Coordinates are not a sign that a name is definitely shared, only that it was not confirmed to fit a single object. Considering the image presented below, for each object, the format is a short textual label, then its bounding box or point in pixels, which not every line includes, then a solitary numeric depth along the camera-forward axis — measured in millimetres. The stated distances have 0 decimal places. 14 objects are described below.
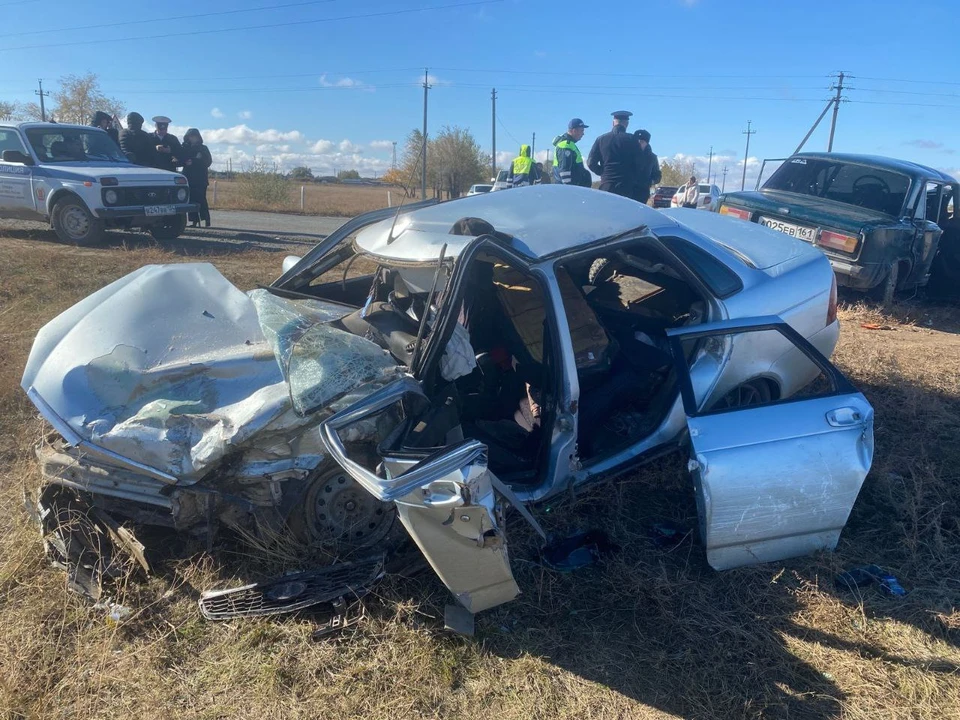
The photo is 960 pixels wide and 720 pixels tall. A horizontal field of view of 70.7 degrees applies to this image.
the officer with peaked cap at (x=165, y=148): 11531
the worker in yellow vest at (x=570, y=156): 8875
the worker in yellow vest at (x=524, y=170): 11000
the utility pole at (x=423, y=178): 33828
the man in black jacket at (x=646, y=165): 8406
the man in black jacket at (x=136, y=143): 11281
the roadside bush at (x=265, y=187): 24891
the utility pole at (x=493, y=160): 38244
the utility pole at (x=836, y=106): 36369
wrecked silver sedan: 2539
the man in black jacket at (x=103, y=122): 11320
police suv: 9797
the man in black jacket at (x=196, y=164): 11789
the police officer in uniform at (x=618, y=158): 8320
